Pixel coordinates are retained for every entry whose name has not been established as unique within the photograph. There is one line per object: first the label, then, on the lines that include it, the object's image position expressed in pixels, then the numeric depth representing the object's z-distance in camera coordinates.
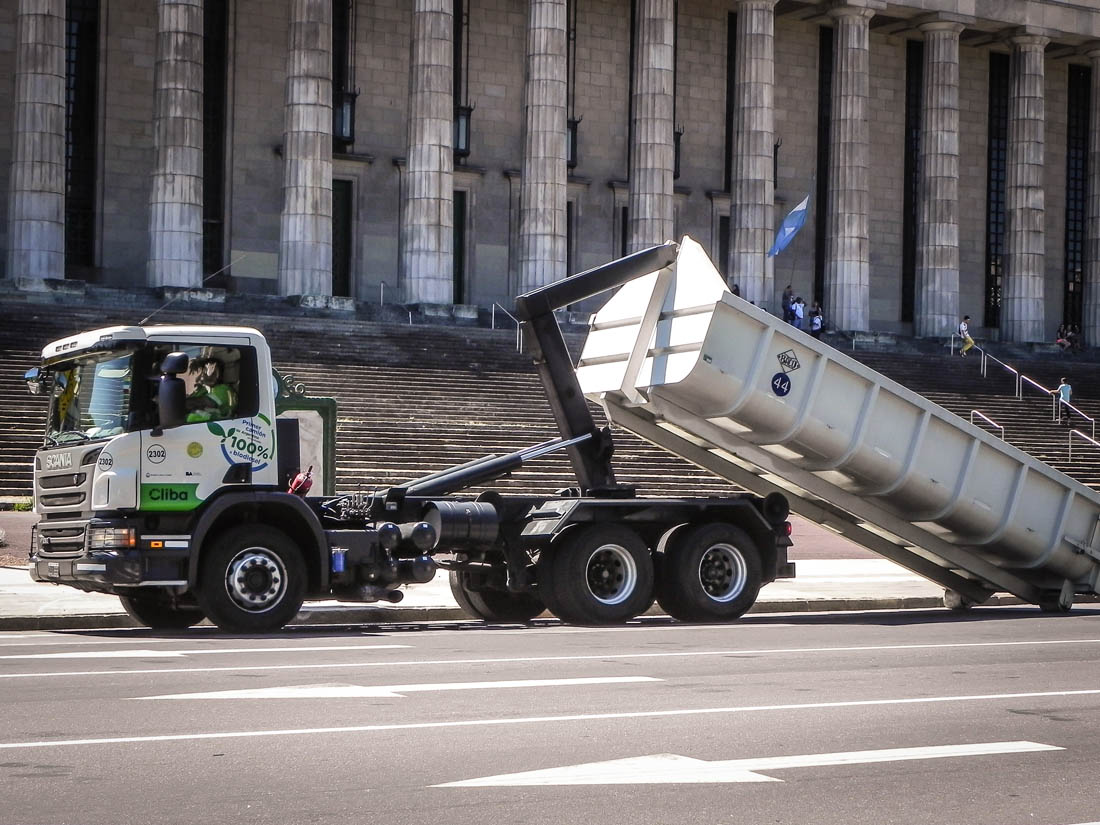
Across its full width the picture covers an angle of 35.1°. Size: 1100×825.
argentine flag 46.19
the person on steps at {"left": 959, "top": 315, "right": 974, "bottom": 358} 51.62
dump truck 15.18
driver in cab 15.46
